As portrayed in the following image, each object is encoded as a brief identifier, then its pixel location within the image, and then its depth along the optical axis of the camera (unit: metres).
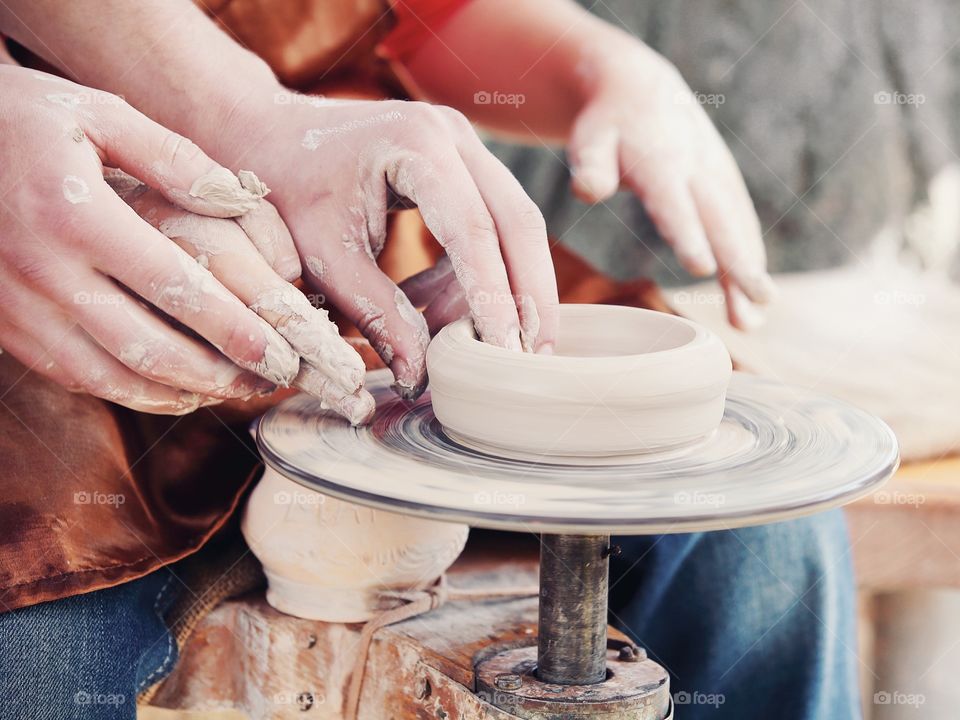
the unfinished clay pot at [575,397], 0.94
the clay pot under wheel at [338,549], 1.04
